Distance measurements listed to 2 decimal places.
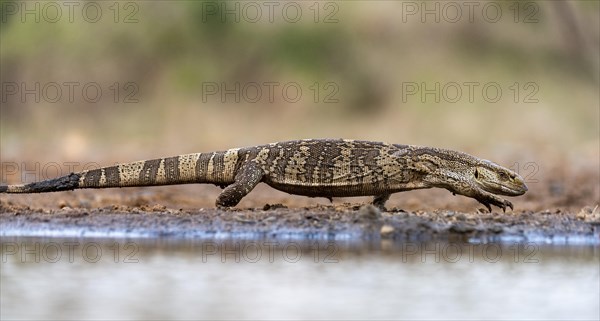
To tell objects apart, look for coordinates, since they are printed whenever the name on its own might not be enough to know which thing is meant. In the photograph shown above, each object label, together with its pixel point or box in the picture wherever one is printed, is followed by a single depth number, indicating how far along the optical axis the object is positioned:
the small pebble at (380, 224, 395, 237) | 18.56
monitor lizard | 21.08
